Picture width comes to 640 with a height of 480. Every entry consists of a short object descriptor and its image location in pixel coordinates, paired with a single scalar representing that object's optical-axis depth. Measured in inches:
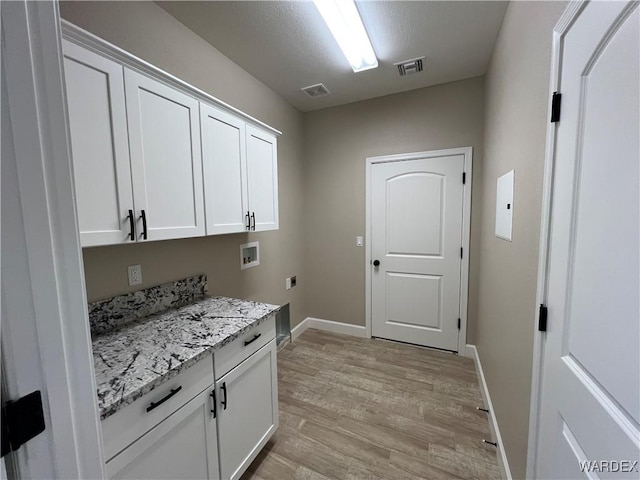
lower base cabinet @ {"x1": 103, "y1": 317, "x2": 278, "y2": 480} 35.9
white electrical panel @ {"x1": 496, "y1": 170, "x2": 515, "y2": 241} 59.0
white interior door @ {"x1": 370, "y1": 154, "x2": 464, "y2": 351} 105.3
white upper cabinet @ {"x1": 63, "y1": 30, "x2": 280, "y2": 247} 40.0
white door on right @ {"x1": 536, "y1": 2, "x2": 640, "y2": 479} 23.0
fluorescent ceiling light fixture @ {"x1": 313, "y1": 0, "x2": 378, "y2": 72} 63.1
